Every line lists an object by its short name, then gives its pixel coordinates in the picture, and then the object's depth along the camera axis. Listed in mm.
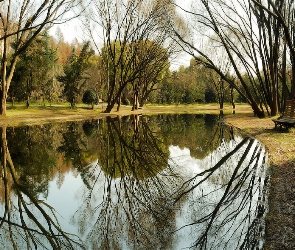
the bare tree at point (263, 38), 22312
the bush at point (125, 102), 52612
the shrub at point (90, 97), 38000
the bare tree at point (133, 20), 31969
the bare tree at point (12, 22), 22594
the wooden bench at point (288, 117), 15603
